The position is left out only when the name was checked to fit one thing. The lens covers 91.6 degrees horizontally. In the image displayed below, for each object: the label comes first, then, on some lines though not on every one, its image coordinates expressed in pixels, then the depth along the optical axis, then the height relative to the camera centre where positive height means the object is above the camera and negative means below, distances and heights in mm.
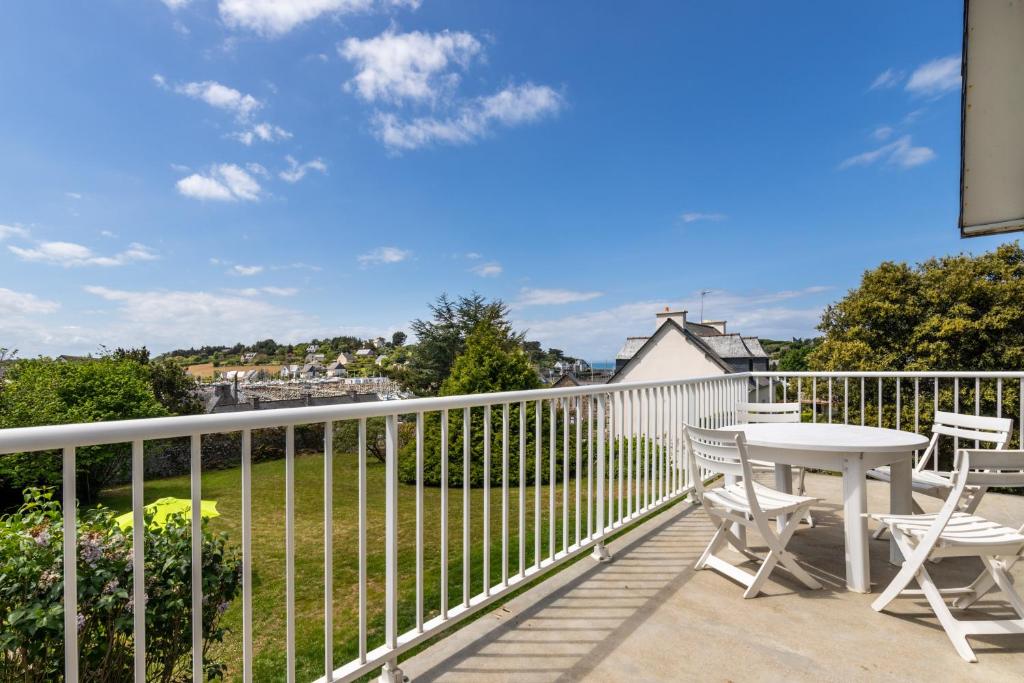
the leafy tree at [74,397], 8680 -758
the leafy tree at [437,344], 17922 +343
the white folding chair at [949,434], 2994 -595
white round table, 2635 -604
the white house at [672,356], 16500 -138
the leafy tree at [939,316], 8641 +630
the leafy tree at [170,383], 17844 -1043
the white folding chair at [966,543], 2055 -814
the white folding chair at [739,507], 2469 -799
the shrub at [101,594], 1354 -700
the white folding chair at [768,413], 4219 -531
